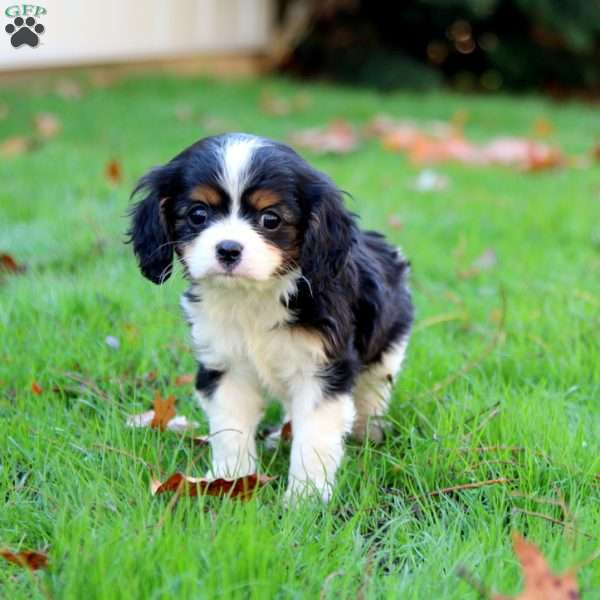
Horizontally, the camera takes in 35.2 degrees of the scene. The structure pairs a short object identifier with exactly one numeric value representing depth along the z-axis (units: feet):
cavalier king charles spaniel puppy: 8.59
